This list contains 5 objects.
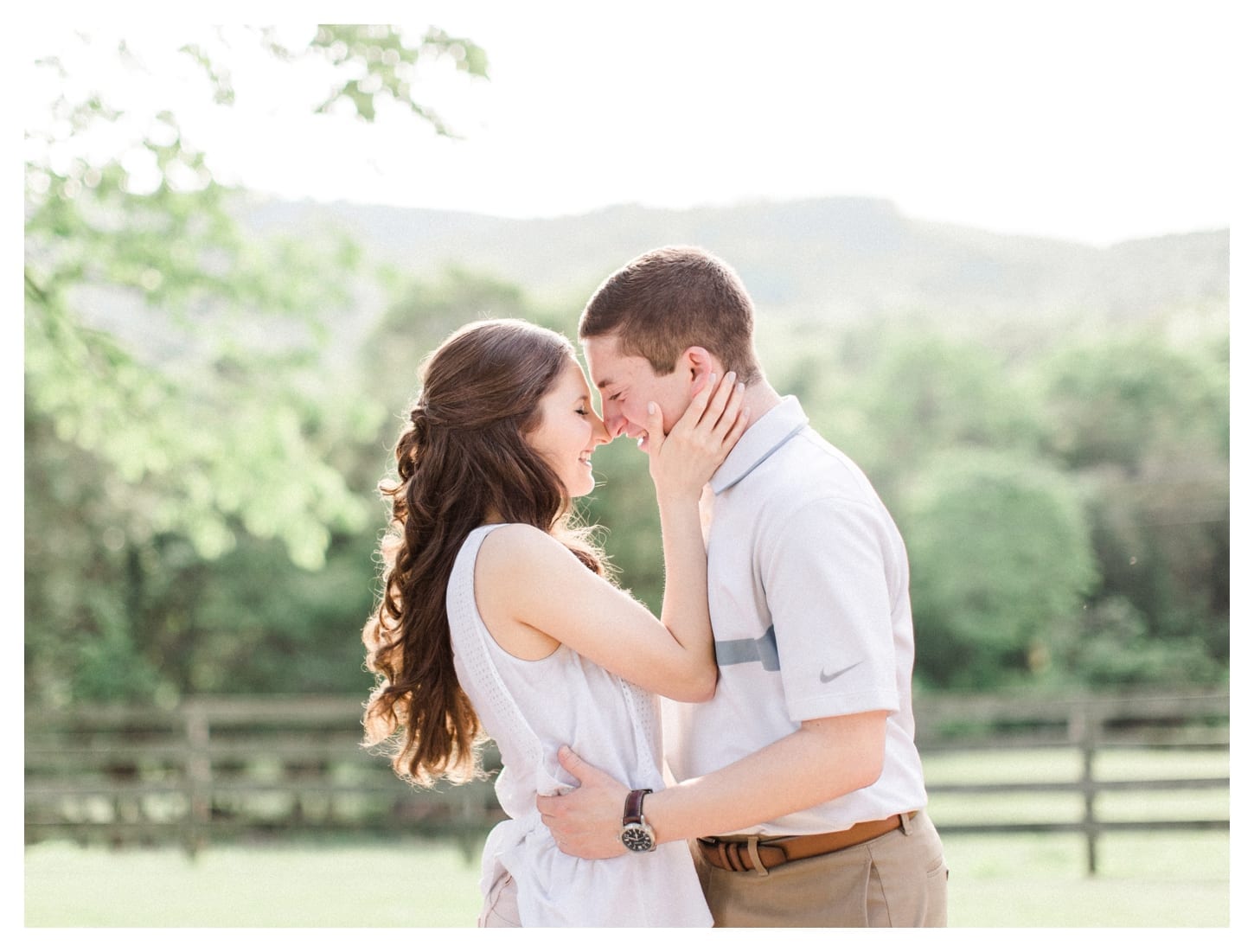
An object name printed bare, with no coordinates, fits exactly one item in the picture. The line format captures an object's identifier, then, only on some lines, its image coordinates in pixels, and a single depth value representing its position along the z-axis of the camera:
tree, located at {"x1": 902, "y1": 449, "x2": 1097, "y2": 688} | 18.39
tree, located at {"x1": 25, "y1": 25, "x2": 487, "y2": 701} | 6.93
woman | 2.25
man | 2.07
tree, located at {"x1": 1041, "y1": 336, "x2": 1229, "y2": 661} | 19.91
